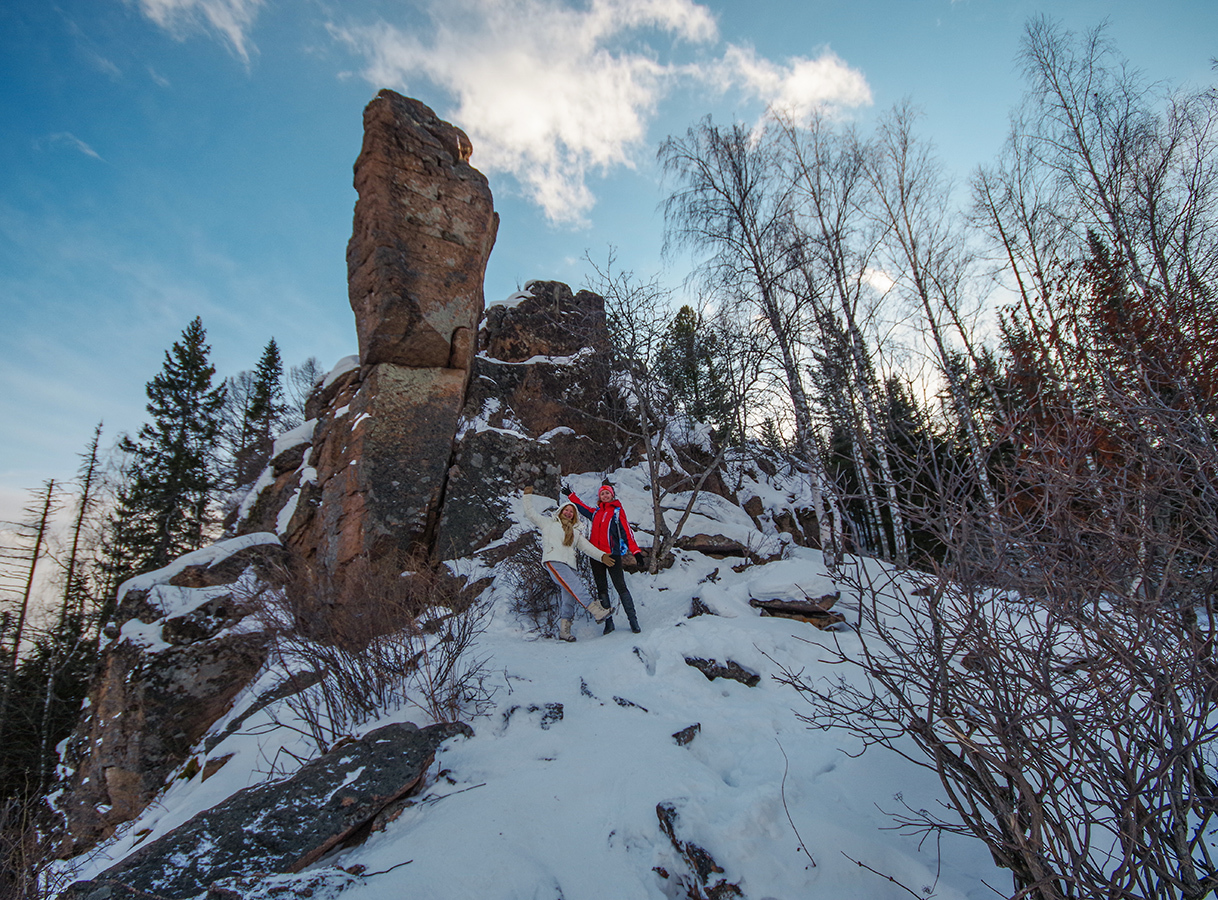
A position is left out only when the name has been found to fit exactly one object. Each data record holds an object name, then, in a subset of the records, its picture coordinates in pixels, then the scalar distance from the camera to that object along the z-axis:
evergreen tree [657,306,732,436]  8.41
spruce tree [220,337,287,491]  17.55
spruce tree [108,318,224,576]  15.21
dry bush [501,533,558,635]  5.81
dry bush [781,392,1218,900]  1.53
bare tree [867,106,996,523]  11.12
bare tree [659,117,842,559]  8.54
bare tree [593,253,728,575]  7.48
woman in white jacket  5.38
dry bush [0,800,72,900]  2.06
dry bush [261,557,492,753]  3.41
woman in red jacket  5.61
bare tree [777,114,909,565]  8.84
